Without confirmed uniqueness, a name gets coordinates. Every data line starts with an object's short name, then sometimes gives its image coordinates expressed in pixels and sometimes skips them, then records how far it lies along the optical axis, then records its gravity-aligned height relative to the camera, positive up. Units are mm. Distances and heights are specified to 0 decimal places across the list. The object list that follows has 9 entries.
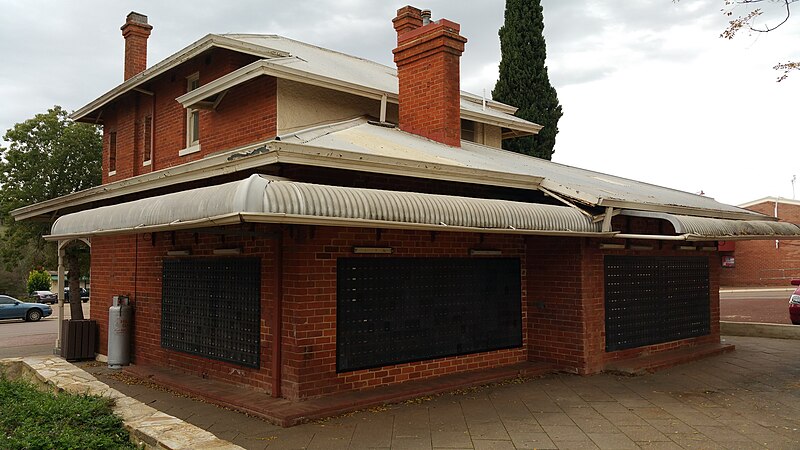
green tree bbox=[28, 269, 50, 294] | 41906 -1757
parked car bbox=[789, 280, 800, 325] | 15773 -1467
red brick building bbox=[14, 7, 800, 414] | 6570 +205
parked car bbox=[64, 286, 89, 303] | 38900 -2700
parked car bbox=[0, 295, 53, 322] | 25859 -2365
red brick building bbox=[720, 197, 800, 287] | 34531 -279
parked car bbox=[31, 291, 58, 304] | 36616 -2516
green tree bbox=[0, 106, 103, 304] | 25781 +4018
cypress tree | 22172 +6797
